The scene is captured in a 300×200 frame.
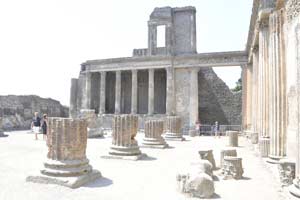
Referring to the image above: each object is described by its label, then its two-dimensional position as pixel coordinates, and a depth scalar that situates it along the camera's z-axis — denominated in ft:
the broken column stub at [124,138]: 29.66
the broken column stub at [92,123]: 54.44
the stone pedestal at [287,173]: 17.70
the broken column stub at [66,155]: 18.97
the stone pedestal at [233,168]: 20.83
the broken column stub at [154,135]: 39.24
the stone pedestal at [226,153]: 24.71
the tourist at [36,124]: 47.19
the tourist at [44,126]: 47.02
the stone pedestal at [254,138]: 40.86
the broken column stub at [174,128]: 53.06
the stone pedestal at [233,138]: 43.42
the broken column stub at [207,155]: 24.38
